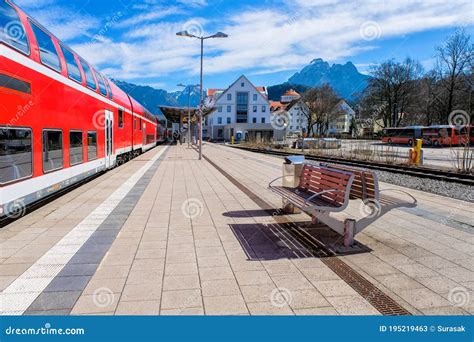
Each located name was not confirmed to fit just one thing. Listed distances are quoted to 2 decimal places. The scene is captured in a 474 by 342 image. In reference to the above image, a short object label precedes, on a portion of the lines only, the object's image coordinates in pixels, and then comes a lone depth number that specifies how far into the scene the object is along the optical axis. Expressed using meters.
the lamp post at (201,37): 19.92
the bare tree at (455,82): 43.41
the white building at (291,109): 88.85
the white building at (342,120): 70.50
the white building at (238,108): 78.56
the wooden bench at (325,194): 4.73
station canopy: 47.75
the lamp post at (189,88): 41.49
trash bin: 6.80
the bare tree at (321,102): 67.06
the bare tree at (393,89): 53.50
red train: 5.38
